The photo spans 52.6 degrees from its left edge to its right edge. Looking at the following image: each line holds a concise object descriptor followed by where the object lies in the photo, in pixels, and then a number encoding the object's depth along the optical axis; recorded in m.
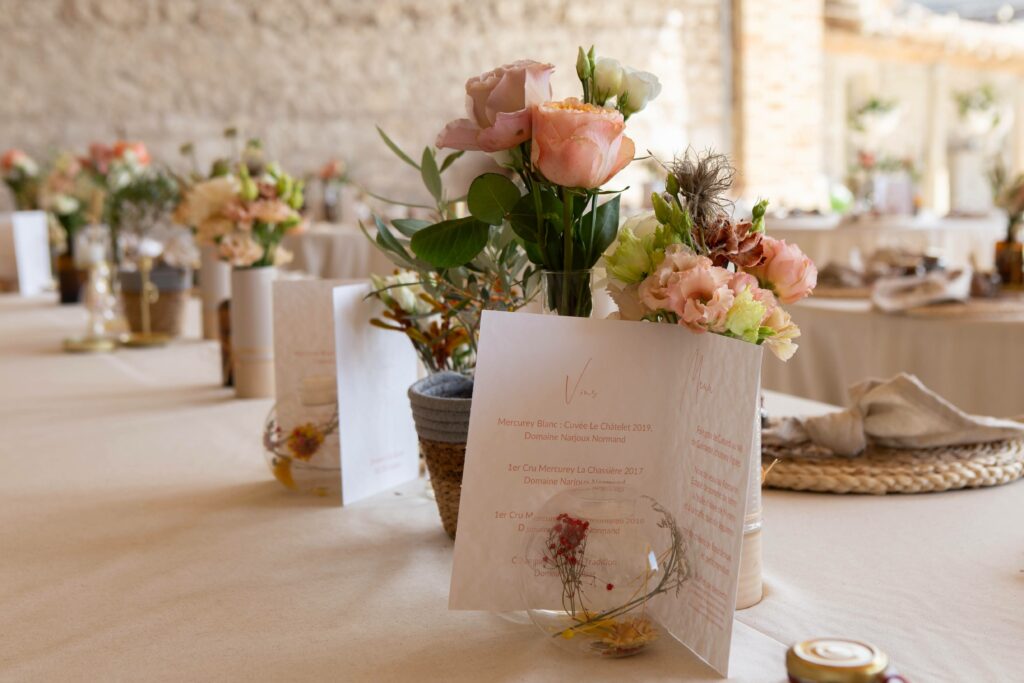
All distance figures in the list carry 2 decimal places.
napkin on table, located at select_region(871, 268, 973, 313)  2.39
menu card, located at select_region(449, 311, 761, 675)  0.81
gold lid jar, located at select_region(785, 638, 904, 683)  0.59
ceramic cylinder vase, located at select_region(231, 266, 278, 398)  1.75
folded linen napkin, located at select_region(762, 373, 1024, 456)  1.22
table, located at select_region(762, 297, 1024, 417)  2.24
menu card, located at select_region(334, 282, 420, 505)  1.17
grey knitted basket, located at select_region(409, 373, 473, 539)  0.97
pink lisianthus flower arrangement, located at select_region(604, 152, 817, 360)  0.74
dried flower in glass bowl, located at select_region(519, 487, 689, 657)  0.76
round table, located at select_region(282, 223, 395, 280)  5.36
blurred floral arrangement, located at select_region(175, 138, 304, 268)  1.75
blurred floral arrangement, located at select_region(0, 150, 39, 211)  4.68
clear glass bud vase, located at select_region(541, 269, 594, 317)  0.85
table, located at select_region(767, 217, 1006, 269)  4.75
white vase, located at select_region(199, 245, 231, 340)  2.62
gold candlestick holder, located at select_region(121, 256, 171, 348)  2.48
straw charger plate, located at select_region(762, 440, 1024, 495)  1.12
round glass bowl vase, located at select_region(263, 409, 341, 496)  1.24
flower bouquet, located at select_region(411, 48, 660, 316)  0.76
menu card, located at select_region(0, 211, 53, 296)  3.91
